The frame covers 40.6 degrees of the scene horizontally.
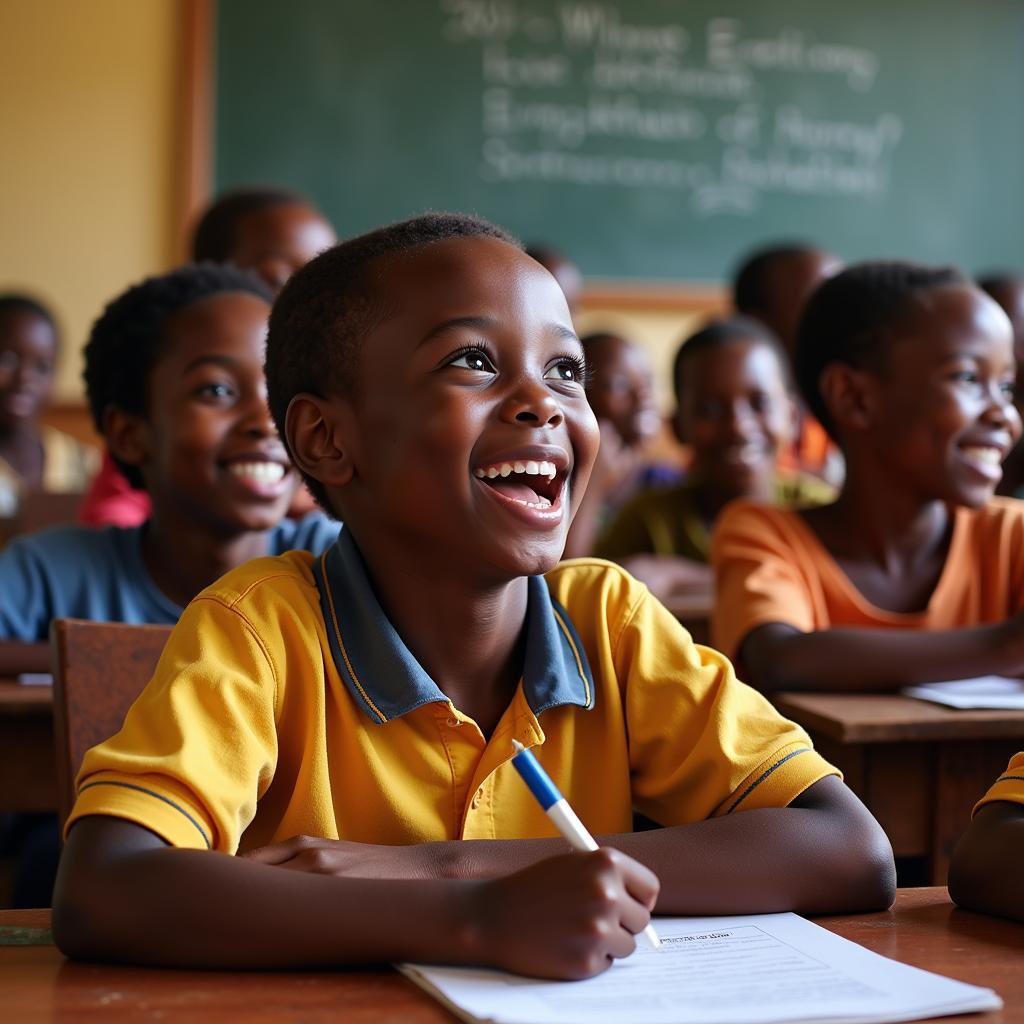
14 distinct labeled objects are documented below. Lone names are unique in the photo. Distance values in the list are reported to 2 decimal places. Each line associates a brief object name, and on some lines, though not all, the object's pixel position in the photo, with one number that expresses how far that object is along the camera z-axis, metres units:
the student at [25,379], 4.96
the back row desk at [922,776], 1.77
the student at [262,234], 3.17
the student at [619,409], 4.30
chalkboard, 5.52
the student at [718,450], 3.51
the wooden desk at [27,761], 1.82
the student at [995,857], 1.01
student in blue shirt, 2.09
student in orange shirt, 2.21
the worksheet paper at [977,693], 1.81
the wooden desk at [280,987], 0.79
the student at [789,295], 4.40
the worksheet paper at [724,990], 0.78
